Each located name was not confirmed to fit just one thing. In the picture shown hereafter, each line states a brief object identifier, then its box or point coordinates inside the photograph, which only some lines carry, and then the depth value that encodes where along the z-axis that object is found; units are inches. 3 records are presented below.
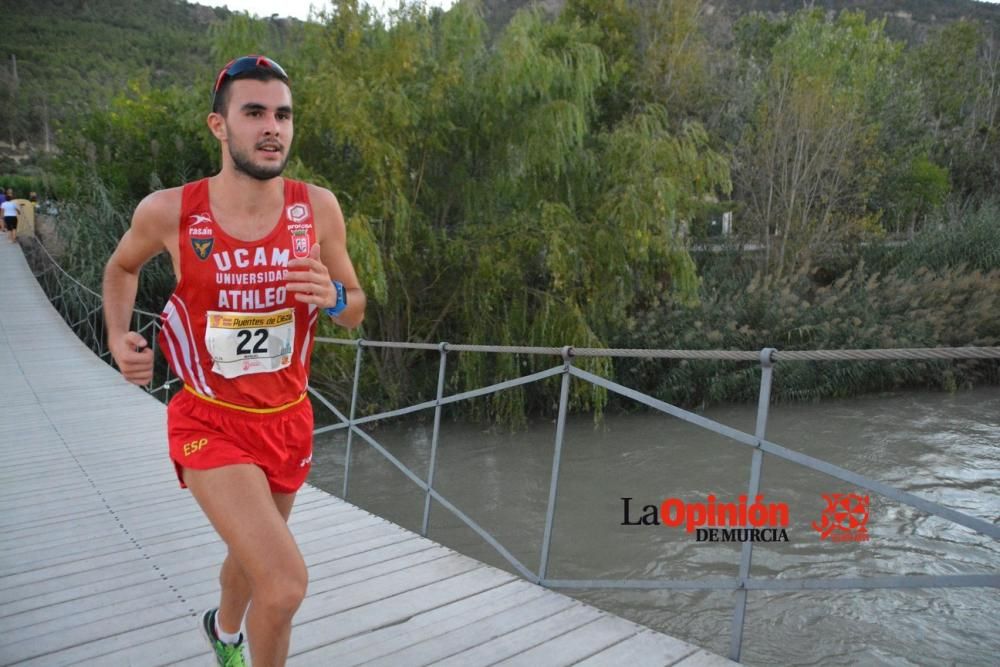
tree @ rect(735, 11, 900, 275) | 633.0
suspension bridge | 102.2
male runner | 77.2
